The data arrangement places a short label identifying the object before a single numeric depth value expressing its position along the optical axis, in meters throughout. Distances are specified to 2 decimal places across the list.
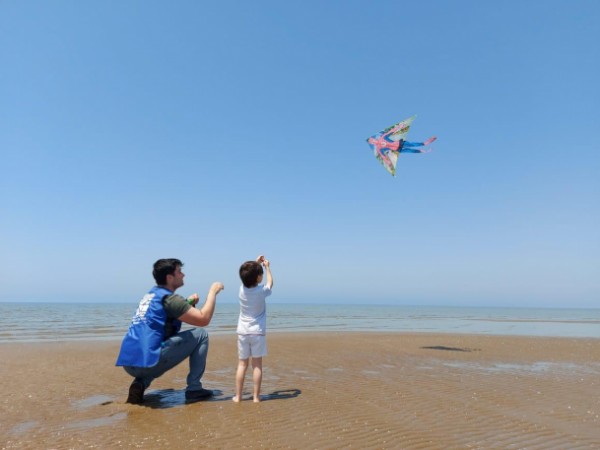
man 4.64
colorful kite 11.30
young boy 5.09
